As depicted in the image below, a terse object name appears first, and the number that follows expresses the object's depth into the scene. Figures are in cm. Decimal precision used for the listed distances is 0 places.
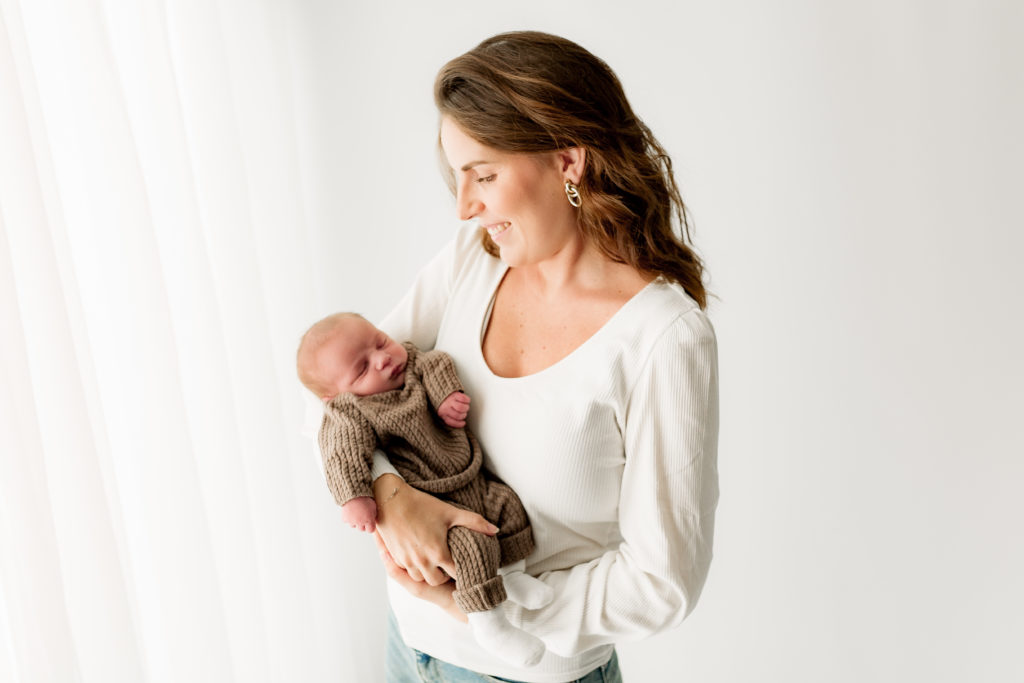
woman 120
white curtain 111
